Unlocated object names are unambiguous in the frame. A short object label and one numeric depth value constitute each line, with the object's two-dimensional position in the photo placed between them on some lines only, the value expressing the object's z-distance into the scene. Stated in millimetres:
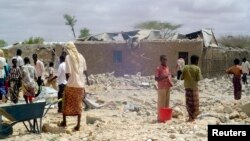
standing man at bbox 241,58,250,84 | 17422
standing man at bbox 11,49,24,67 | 12064
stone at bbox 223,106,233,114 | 9281
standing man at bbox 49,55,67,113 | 9865
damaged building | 24188
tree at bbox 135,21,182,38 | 37784
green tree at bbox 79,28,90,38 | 49875
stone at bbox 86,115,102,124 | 8633
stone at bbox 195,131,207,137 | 6649
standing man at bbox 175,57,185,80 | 20200
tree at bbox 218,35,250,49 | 30553
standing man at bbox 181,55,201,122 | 8461
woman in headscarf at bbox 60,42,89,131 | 7652
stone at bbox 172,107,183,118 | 9312
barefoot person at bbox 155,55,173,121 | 8789
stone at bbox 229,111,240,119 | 8759
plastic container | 8500
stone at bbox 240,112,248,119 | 8780
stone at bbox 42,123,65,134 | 7745
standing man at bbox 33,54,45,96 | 11037
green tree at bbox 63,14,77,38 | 52538
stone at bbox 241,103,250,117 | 9211
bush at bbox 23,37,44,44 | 35281
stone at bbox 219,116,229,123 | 8188
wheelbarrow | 7148
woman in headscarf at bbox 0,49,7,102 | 11766
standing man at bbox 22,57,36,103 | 9539
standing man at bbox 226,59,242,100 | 11867
